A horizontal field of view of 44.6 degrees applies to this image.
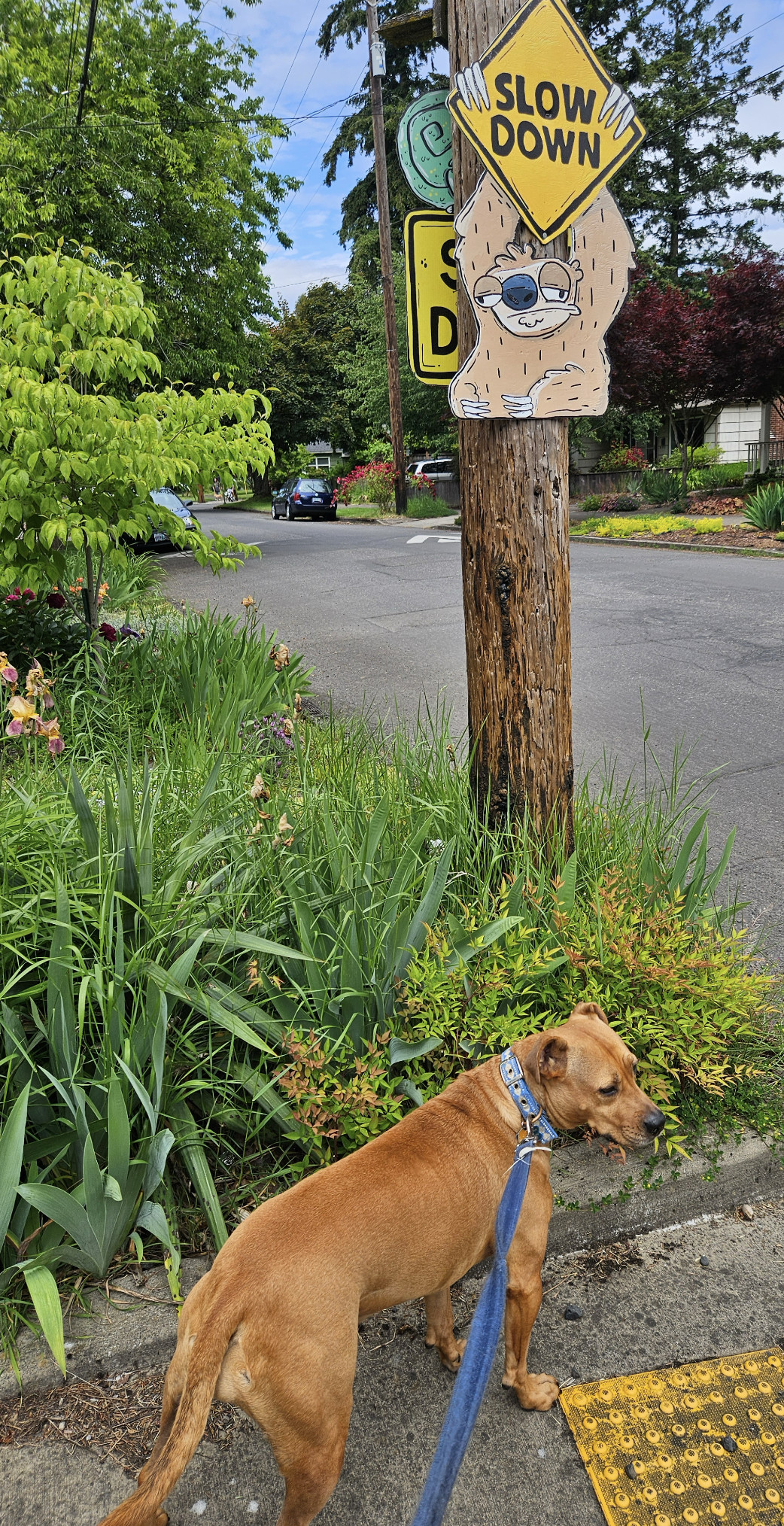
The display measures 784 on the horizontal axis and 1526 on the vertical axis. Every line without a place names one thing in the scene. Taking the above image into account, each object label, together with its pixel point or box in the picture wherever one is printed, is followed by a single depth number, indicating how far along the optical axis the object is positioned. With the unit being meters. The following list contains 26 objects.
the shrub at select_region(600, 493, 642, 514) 24.73
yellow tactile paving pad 1.87
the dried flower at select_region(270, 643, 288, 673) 4.95
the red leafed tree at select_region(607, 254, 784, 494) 20.73
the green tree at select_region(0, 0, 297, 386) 17.03
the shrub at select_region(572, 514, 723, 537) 18.28
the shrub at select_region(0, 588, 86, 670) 5.86
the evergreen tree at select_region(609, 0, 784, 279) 35.41
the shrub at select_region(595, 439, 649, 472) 29.77
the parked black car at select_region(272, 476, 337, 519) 31.73
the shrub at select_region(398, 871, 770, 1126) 2.65
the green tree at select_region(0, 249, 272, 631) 4.78
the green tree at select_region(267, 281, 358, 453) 46.28
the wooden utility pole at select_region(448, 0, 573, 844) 3.10
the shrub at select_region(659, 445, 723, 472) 30.41
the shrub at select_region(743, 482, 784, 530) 17.33
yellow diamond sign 2.84
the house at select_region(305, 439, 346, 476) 48.01
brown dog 1.60
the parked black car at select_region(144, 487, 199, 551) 19.92
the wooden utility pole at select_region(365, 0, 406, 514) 22.55
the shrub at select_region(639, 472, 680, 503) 24.22
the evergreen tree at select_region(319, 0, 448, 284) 35.06
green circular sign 3.18
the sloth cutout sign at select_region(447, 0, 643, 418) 2.85
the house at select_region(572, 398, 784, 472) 33.12
